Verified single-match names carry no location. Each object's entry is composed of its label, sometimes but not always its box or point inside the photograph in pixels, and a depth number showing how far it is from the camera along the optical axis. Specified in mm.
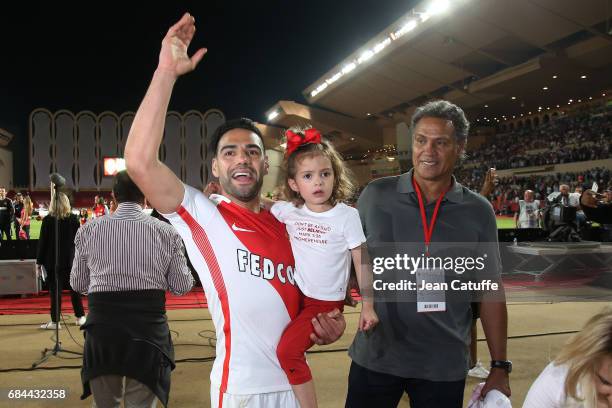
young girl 1685
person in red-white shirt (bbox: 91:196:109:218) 14883
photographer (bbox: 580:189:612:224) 5680
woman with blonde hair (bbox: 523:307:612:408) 1503
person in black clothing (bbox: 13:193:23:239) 16025
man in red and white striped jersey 1583
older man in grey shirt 2049
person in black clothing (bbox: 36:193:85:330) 5750
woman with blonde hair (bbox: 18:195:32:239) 14673
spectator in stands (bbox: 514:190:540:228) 12086
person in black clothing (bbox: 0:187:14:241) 12758
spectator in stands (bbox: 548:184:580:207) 11040
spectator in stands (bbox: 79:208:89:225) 17331
